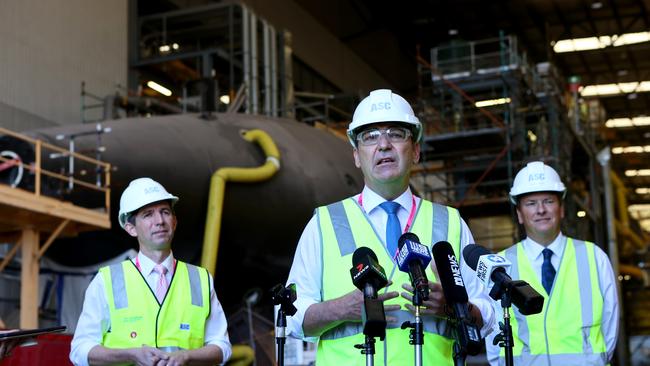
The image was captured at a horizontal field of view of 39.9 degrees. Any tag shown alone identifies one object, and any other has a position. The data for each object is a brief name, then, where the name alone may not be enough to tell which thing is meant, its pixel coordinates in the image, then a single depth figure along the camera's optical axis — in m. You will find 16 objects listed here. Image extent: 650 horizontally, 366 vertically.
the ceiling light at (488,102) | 23.62
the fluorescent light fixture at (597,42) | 39.47
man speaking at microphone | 4.10
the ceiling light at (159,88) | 28.97
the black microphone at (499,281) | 3.61
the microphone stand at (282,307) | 4.57
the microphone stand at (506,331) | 3.79
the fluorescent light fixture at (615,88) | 45.31
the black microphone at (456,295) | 3.37
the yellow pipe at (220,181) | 14.06
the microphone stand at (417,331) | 3.49
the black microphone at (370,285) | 3.31
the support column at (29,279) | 14.07
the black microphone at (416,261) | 3.49
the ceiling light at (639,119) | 49.72
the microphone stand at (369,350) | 3.48
